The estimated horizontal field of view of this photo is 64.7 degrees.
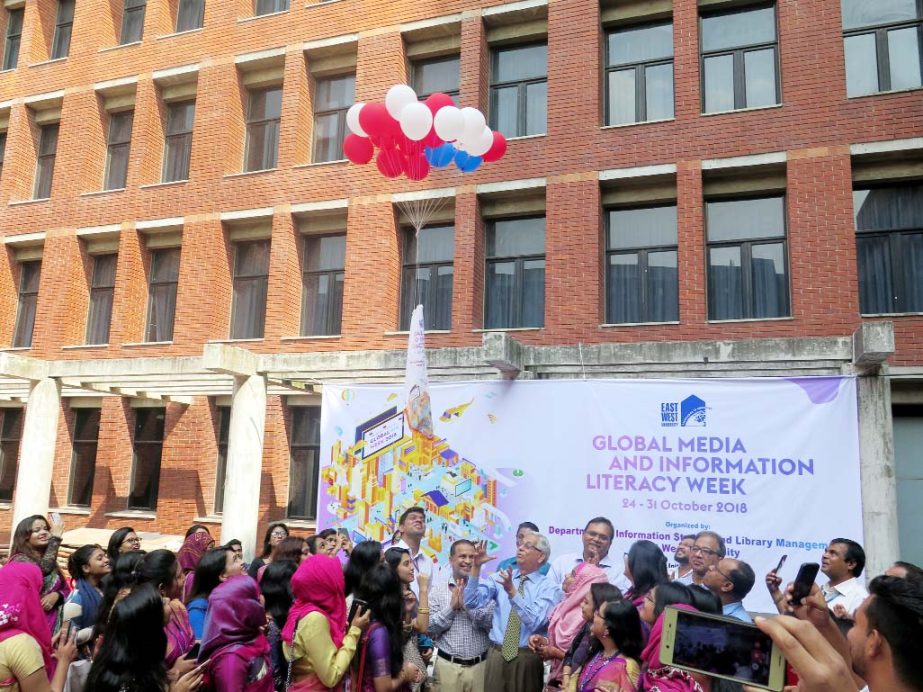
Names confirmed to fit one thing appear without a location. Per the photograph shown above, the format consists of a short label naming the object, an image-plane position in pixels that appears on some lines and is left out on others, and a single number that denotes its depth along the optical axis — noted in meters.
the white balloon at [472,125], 8.52
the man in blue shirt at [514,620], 6.09
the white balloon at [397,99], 8.27
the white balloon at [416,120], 8.16
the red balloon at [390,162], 8.91
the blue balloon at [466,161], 9.04
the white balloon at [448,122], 8.24
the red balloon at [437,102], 8.56
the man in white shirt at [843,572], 6.07
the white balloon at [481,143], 8.74
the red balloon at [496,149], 9.38
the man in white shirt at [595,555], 7.79
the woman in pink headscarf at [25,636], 3.30
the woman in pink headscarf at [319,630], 3.95
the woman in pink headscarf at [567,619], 5.73
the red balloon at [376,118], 8.42
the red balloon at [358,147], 9.12
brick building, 11.32
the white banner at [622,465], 7.43
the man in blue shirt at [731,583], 6.30
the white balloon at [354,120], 8.72
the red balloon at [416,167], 8.95
